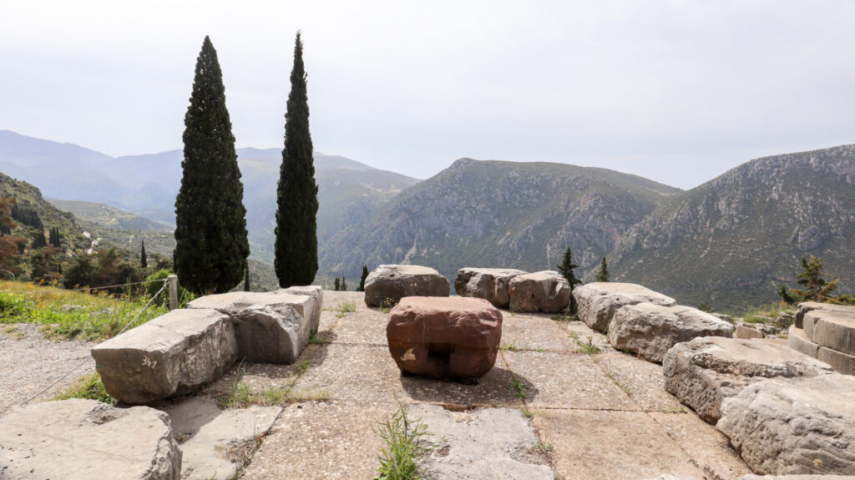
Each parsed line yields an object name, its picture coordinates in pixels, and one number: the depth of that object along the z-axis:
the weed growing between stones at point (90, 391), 4.58
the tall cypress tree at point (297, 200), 14.81
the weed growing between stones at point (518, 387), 5.16
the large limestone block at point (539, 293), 9.80
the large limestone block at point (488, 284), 10.31
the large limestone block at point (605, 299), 7.82
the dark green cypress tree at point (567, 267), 24.70
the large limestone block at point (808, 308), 7.72
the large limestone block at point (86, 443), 2.59
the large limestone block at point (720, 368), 4.52
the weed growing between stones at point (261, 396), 4.64
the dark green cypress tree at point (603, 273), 31.81
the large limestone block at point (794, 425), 3.12
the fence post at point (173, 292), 7.21
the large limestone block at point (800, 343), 6.78
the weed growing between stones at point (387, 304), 9.98
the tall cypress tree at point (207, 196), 11.88
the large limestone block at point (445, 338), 5.32
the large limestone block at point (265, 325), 5.97
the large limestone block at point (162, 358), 4.18
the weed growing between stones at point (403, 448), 3.26
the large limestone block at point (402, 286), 10.13
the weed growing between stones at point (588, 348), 6.95
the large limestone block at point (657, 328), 6.17
